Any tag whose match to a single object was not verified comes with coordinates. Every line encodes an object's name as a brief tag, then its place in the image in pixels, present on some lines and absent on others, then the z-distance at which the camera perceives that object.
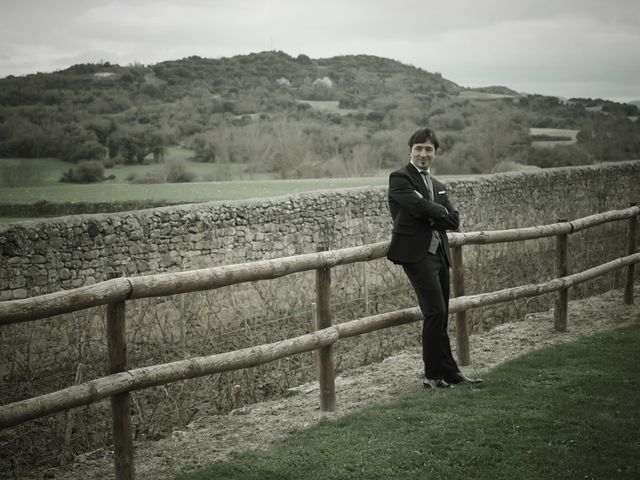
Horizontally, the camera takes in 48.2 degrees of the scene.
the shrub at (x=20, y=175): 38.97
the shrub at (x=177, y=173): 47.91
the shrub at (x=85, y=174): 43.97
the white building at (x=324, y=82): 101.26
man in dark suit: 5.94
